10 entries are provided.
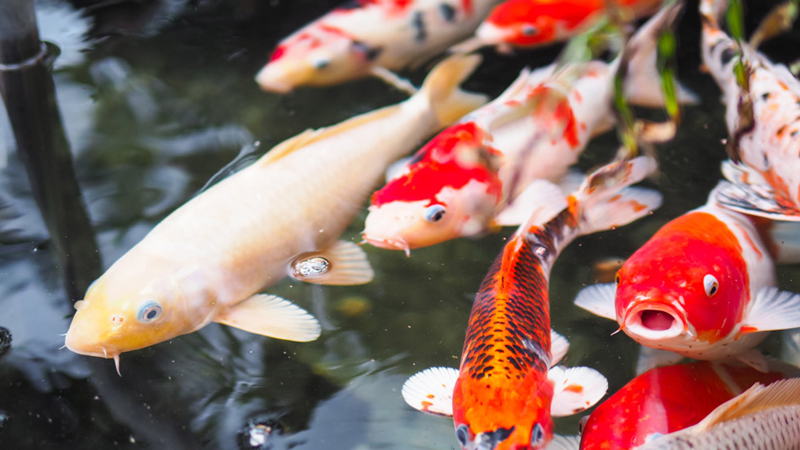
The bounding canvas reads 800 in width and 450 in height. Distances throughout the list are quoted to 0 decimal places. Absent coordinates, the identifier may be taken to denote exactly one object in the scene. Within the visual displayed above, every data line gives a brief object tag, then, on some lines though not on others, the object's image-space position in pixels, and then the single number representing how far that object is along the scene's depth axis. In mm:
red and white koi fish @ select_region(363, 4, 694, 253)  1454
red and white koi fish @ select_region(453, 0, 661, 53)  1706
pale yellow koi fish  1369
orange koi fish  1269
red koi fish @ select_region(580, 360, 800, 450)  1290
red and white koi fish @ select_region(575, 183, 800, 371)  1317
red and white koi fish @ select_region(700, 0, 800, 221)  1458
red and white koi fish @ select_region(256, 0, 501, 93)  1691
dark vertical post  1474
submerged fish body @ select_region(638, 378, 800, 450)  1262
